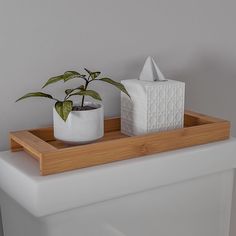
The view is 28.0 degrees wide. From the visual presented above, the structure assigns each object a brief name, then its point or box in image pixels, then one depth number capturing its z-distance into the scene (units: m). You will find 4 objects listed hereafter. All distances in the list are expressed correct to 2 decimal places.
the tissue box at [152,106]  0.96
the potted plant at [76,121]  0.88
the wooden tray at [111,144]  0.82
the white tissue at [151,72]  1.00
